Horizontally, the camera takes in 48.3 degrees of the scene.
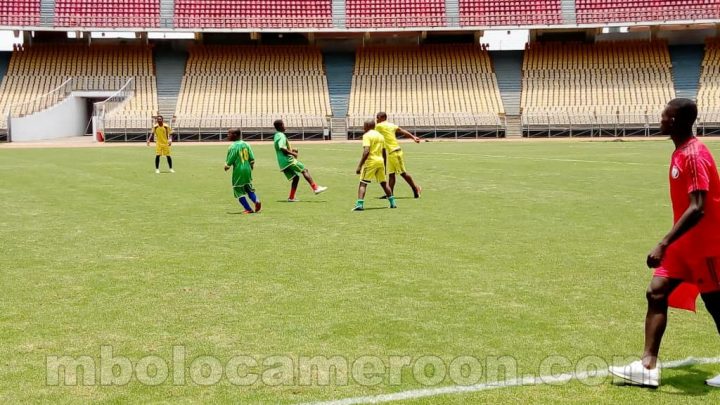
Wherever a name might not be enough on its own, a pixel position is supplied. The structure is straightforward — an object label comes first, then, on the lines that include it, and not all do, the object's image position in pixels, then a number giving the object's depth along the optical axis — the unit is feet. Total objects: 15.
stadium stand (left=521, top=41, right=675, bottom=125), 162.50
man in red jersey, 16.03
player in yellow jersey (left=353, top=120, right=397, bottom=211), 47.28
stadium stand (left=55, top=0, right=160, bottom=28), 176.76
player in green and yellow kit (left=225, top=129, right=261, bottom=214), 45.88
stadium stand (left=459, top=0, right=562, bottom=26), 181.27
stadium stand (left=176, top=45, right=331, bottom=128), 164.35
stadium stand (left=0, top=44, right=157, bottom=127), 167.02
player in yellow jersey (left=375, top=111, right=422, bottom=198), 52.90
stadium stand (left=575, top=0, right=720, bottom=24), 174.50
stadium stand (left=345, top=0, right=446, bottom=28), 183.32
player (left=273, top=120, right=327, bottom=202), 51.48
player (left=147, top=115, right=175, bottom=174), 76.74
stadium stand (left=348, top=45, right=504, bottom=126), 169.48
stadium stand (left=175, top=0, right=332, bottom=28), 181.98
